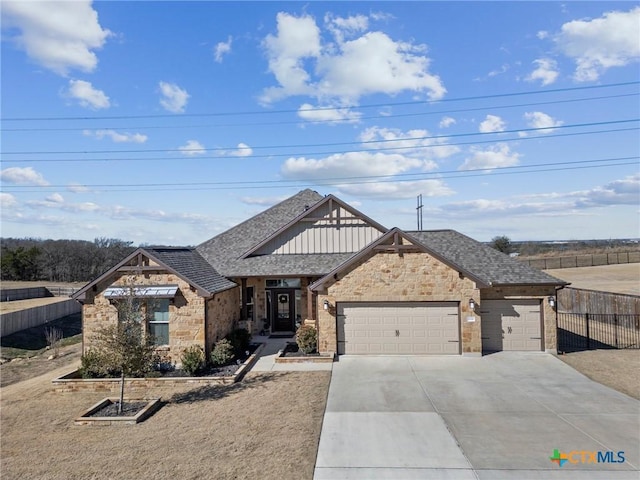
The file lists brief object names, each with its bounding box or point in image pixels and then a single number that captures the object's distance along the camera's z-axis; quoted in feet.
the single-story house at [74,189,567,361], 50.78
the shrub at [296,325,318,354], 55.21
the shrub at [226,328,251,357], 55.06
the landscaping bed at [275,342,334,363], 52.21
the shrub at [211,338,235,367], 50.62
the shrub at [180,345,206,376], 47.34
